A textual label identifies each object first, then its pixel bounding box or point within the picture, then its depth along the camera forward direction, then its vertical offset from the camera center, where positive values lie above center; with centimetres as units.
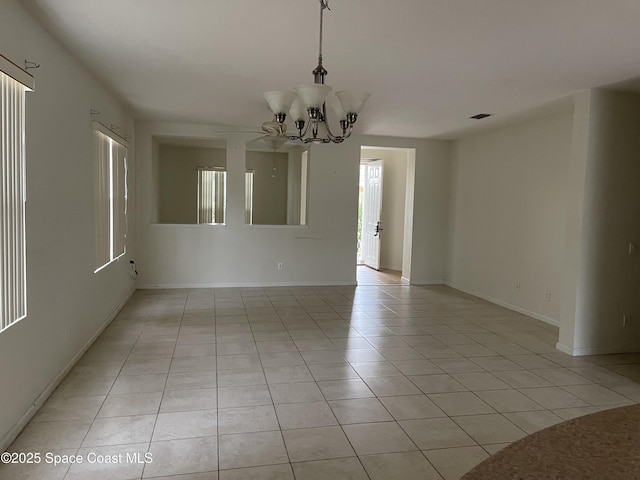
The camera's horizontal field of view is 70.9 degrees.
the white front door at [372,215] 908 -10
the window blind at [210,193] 914 +24
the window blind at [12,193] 233 +3
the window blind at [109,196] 422 +7
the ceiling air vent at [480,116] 520 +115
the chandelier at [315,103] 234 +61
